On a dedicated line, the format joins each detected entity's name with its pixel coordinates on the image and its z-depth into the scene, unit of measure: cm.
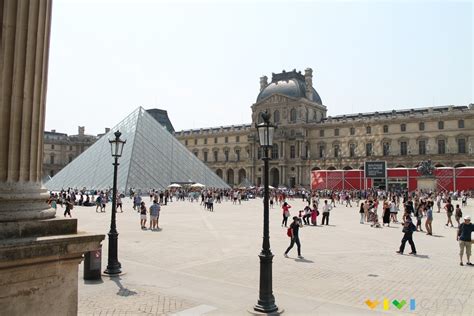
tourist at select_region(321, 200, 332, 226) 1778
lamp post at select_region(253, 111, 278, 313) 608
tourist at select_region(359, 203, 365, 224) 1883
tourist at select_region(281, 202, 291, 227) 1700
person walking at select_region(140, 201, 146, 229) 1583
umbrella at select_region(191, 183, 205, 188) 4208
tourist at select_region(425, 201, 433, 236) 1498
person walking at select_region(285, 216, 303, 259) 1017
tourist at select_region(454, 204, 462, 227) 1554
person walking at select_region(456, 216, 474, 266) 956
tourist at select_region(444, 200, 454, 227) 1753
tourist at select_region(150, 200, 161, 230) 1546
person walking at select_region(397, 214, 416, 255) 1079
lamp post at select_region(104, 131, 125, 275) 822
